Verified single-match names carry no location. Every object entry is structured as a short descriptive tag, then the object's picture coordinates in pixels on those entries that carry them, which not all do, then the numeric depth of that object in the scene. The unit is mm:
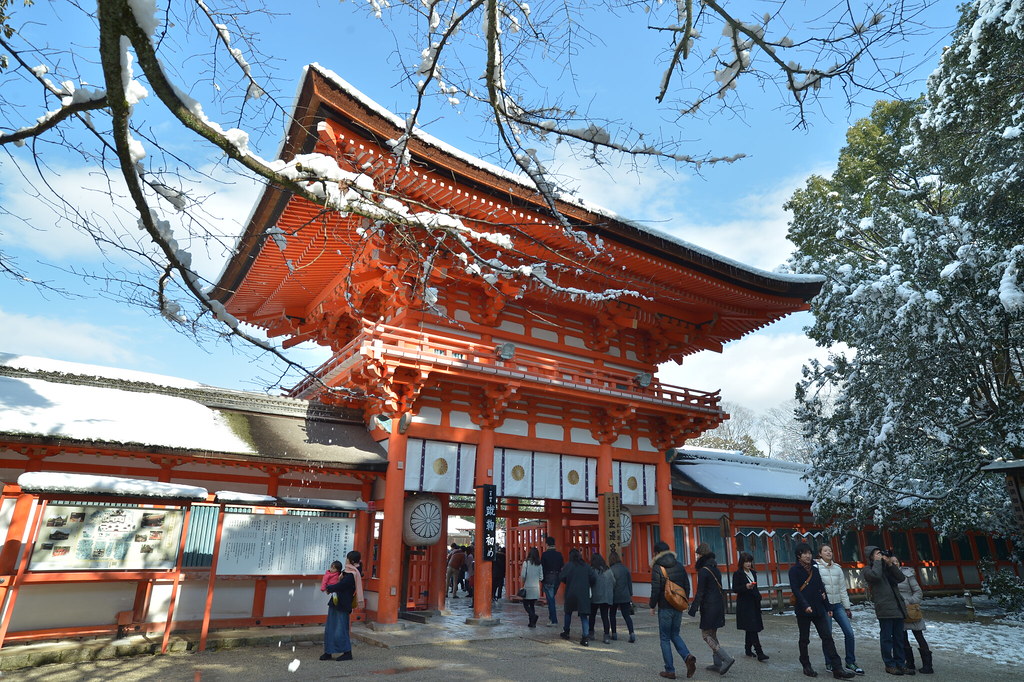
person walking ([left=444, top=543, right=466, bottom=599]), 16297
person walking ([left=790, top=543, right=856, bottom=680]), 6523
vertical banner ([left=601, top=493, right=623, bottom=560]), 11984
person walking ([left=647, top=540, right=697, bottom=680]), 6535
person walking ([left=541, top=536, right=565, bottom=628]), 10109
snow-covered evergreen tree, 10297
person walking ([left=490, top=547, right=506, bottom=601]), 15414
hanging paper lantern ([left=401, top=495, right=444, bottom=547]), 10484
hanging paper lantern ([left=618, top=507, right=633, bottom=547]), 13219
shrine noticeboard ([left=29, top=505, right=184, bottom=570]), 6824
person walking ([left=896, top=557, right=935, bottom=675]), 6898
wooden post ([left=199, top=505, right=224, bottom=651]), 7418
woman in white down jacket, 6699
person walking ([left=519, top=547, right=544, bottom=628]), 10289
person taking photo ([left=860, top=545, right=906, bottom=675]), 6715
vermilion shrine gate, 9750
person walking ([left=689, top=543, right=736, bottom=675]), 6668
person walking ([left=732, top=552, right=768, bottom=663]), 7586
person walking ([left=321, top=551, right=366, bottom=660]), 7219
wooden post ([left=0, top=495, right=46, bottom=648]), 6297
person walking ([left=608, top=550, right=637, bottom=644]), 9019
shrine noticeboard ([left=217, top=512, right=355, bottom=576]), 7883
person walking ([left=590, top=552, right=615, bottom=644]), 8883
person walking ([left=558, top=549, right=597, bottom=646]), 8766
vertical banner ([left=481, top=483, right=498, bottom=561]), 10695
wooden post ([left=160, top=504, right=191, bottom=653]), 7238
